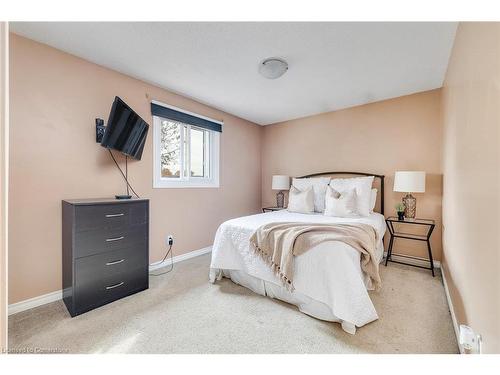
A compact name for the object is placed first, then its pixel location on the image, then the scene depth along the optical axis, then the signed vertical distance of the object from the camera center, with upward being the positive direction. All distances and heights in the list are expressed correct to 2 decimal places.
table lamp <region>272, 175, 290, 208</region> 4.14 +0.04
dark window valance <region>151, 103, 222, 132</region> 2.93 +0.93
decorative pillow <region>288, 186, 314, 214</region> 3.36 -0.26
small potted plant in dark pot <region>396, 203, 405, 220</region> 2.95 -0.32
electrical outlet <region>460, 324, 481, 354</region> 1.12 -0.78
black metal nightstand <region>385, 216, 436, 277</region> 2.73 -0.64
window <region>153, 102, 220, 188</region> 3.00 +0.47
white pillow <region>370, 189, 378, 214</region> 3.19 -0.19
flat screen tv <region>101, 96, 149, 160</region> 2.18 +0.53
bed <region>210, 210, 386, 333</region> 1.67 -0.79
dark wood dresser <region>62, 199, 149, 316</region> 1.89 -0.62
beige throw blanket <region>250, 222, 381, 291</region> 1.88 -0.50
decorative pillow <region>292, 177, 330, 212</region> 3.47 -0.02
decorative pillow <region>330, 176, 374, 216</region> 3.00 -0.03
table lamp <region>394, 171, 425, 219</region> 2.72 +0.05
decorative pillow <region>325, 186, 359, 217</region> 2.95 -0.25
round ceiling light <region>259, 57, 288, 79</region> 2.24 +1.17
